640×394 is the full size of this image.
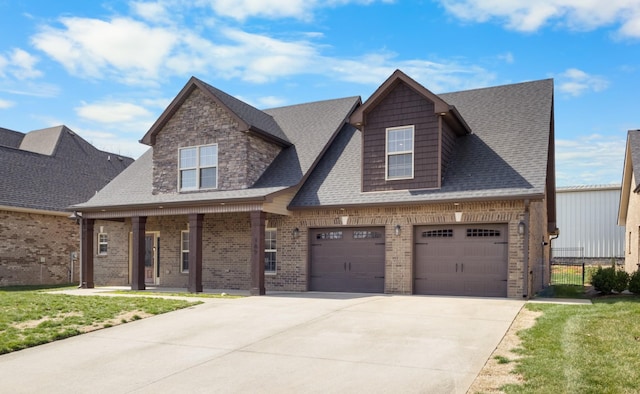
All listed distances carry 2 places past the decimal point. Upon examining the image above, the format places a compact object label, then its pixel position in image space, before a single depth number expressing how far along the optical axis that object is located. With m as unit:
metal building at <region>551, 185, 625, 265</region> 34.66
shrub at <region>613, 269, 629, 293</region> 15.13
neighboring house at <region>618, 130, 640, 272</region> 20.77
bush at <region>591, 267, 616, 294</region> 15.24
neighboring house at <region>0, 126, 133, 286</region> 23.53
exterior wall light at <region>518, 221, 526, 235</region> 14.63
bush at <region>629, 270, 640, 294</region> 14.47
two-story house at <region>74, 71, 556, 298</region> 15.51
